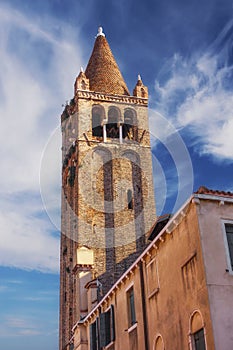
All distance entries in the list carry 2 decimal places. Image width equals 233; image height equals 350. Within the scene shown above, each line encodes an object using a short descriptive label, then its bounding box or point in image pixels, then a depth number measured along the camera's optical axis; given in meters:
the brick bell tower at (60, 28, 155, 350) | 36.00
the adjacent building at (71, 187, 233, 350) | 12.23
